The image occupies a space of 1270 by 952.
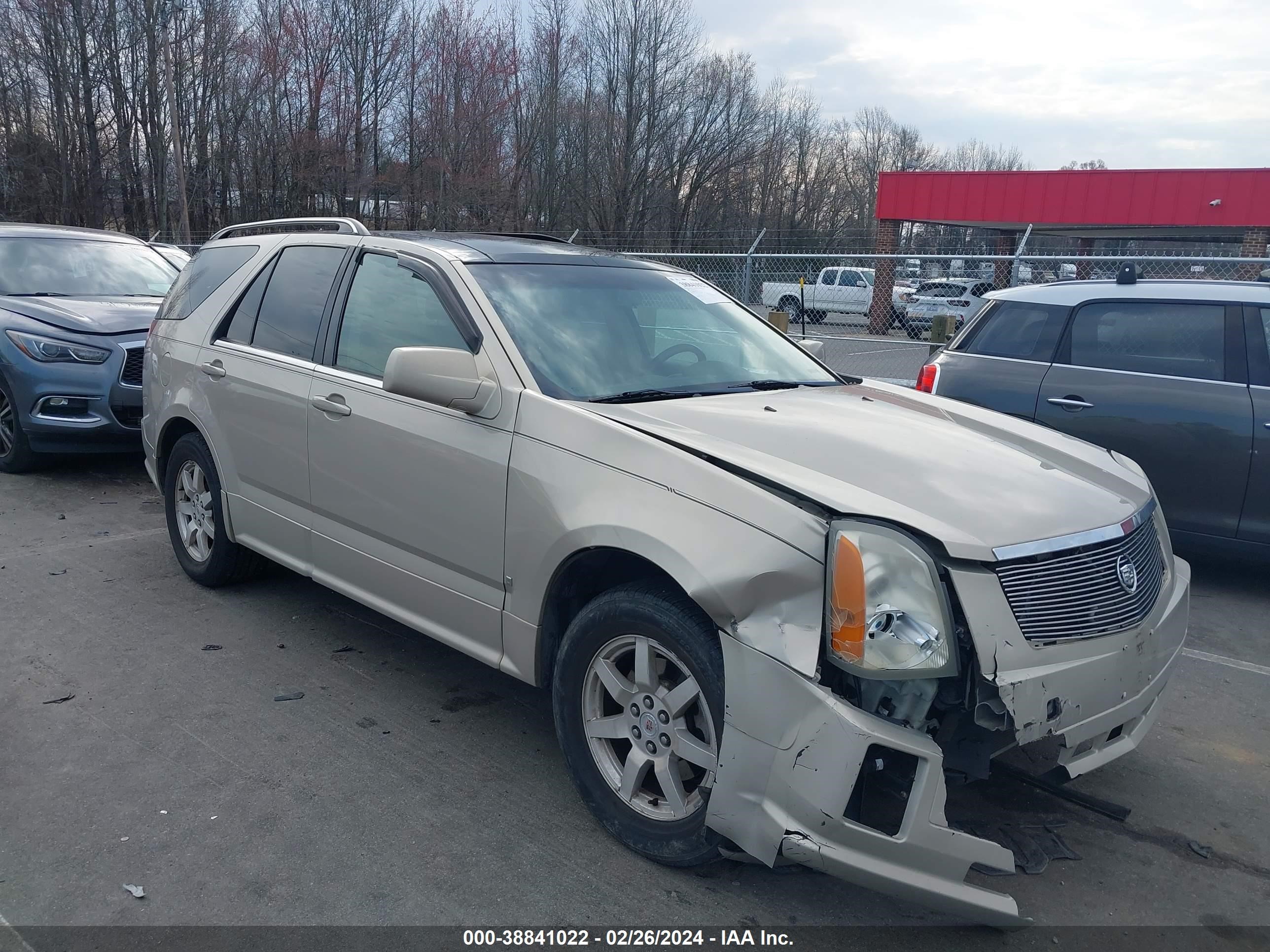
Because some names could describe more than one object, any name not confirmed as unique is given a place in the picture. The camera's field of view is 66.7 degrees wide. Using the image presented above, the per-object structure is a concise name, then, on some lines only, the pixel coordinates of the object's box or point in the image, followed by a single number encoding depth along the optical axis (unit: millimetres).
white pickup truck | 13789
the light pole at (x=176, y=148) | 24391
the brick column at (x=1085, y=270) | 14000
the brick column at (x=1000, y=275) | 11328
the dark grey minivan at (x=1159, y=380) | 5578
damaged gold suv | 2406
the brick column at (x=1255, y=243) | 23853
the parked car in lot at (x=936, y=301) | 13820
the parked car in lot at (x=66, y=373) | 7379
